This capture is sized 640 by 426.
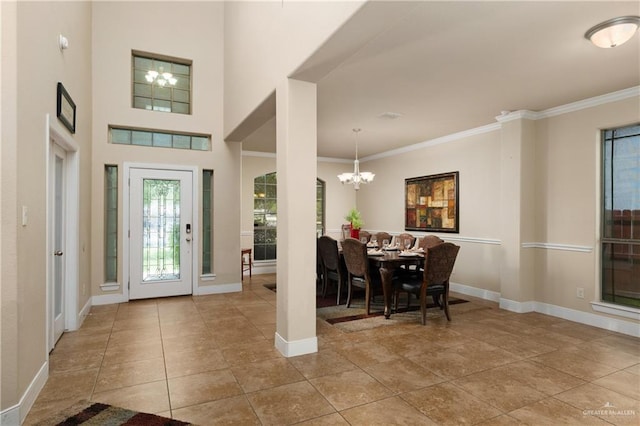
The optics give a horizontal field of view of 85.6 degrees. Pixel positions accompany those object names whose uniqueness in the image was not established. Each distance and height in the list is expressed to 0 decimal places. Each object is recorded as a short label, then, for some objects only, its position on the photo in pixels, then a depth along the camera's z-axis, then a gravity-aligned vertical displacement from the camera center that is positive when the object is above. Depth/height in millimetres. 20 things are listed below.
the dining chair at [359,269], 4422 -737
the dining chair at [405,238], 5892 -447
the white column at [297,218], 3100 -46
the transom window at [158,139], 5133 +1157
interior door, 3338 -260
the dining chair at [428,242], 5368 -455
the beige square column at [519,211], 4680 +24
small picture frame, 3072 +1000
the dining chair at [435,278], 4047 -780
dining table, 4316 -647
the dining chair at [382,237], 6417 -451
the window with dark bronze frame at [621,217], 3840 -48
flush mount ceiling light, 2486 +1345
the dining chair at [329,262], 5000 -741
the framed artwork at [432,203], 6070 +180
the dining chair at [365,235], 6702 -433
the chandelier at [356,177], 5863 +620
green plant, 5691 -119
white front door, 5188 -299
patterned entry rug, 2096 -1276
